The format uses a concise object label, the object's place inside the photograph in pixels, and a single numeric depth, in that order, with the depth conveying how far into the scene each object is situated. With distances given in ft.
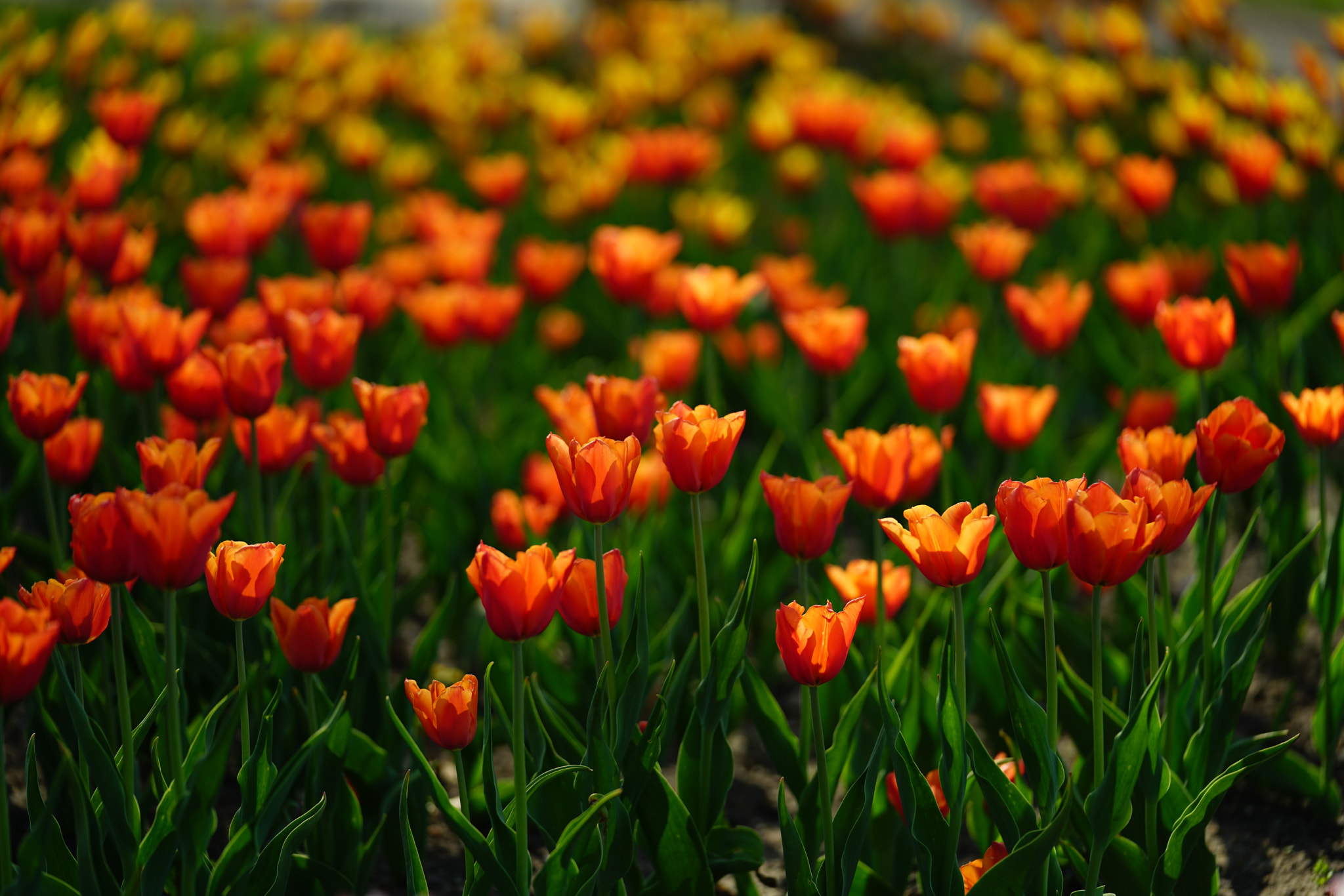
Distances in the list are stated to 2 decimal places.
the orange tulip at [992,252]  11.10
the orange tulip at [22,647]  8.19
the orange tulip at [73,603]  8.41
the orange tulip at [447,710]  8.44
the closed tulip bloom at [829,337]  9.89
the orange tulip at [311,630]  8.65
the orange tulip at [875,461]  8.89
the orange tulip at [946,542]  8.38
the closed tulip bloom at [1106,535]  8.28
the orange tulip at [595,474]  8.47
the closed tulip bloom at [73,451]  9.37
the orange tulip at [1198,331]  9.29
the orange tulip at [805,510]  8.58
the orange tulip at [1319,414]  8.95
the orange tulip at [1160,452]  8.72
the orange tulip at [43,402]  9.09
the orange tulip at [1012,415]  9.51
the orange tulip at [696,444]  8.53
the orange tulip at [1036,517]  8.32
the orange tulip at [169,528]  8.30
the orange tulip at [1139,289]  10.56
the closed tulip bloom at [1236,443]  8.67
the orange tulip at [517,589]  8.32
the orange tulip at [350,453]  9.30
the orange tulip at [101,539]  8.36
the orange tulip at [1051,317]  10.11
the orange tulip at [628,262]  10.48
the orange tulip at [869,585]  9.13
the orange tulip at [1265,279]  10.10
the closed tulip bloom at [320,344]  9.53
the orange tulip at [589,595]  8.65
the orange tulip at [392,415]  9.12
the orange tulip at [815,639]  8.41
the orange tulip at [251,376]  9.11
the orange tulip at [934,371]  9.41
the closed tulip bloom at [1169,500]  8.40
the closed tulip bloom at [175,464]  8.72
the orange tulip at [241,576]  8.44
